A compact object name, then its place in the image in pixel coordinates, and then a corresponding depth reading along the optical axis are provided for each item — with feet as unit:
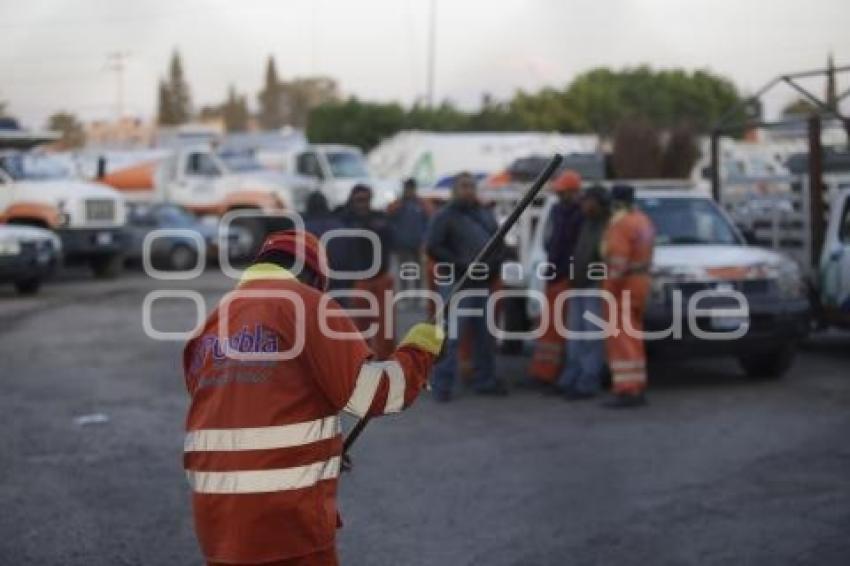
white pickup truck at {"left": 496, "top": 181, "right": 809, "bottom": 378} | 36.35
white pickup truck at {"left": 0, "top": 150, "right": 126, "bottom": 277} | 77.92
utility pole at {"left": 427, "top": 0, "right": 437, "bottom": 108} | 202.61
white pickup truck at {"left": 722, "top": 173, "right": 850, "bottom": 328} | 41.88
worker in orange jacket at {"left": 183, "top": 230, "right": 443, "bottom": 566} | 12.96
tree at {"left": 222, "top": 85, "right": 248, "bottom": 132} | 489.26
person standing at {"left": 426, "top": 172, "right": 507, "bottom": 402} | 36.17
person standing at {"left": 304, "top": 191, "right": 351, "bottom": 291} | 39.29
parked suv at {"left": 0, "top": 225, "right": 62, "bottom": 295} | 66.39
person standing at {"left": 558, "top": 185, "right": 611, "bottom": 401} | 35.88
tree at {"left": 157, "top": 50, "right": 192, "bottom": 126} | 488.44
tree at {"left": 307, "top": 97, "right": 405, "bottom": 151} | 230.48
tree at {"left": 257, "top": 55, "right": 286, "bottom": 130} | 479.41
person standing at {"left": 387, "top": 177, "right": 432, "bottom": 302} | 53.93
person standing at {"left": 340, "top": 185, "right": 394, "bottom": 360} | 39.83
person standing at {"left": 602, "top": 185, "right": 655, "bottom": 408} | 34.42
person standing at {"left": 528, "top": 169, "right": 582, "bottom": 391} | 37.24
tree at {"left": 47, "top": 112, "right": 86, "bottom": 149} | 281.13
